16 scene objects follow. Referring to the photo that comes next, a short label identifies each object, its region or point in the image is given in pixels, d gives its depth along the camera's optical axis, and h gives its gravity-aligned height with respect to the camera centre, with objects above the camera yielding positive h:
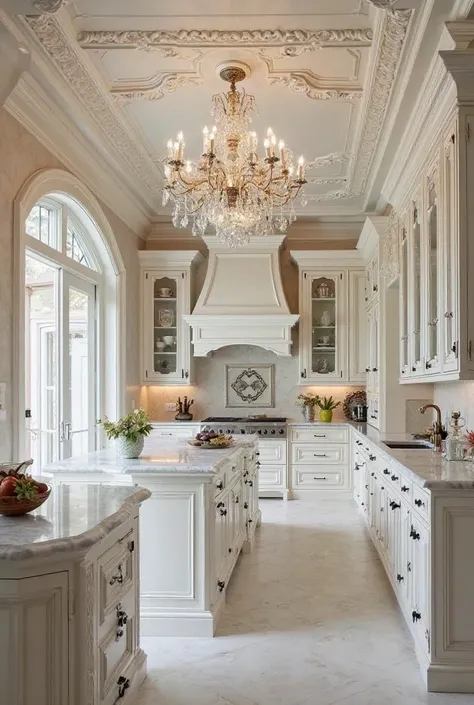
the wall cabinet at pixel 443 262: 2.98 +0.70
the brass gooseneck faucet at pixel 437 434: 3.81 -0.32
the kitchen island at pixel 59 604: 1.70 -0.66
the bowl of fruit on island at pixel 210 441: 4.03 -0.39
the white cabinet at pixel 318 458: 6.83 -0.85
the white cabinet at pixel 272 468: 6.81 -0.95
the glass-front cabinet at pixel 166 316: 7.16 +0.82
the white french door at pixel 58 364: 4.47 +0.17
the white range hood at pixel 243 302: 6.97 +0.96
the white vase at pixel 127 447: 3.42 -0.36
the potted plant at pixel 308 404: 7.16 -0.24
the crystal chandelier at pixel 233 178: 3.97 +1.38
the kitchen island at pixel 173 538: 3.20 -0.82
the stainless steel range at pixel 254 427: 6.73 -0.48
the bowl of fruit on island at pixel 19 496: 2.00 -0.37
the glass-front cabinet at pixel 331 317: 7.15 +0.80
